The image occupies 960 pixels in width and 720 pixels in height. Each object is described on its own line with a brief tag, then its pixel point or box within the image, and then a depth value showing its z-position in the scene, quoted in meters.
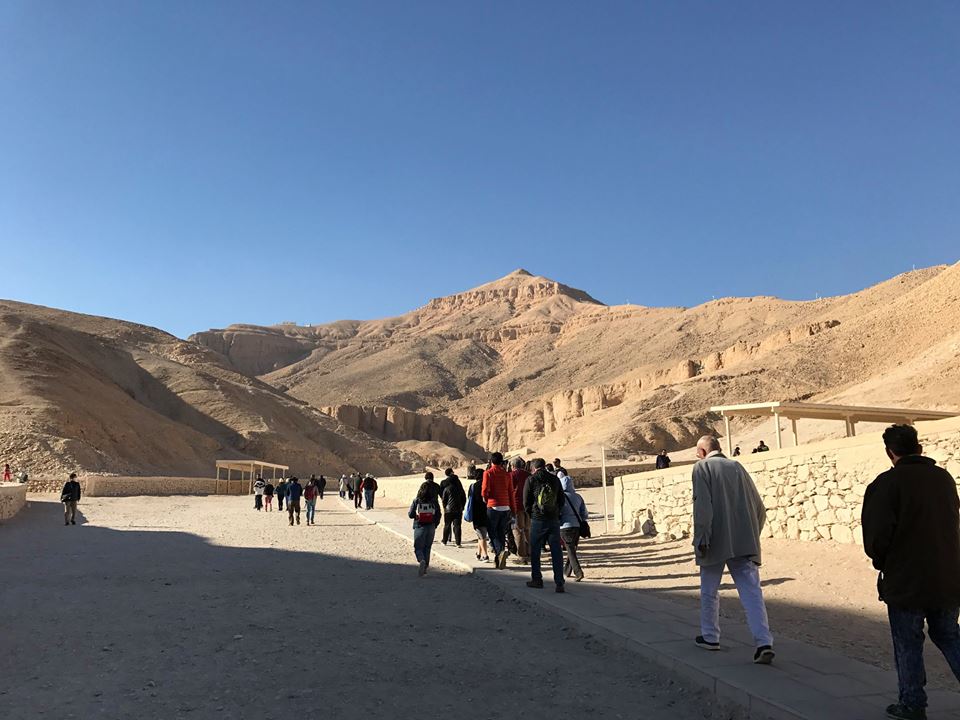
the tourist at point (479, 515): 11.07
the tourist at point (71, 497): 18.98
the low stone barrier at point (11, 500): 19.27
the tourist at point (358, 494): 29.37
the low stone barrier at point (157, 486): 33.88
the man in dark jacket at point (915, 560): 3.73
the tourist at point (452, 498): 11.87
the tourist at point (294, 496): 19.94
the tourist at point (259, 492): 27.20
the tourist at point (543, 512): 7.91
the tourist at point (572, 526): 9.14
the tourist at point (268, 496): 27.61
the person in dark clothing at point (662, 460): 24.03
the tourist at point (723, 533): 5.13
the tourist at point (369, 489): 26.14
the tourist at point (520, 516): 10.27
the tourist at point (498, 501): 10.22
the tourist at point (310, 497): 20.80
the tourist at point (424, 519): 10.16
